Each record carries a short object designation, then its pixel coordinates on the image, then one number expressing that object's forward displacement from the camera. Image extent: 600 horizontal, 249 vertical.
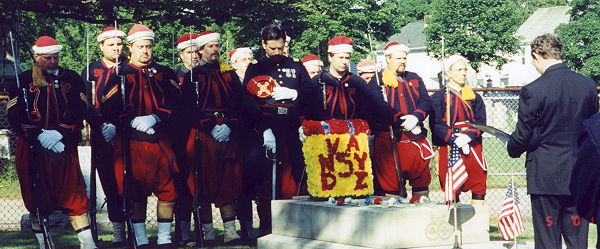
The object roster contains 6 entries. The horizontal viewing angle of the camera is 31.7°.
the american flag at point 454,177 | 9.73
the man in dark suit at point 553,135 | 8.85
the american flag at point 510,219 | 10.14
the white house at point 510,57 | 93.62
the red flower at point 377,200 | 10.17
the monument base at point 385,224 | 9.30
